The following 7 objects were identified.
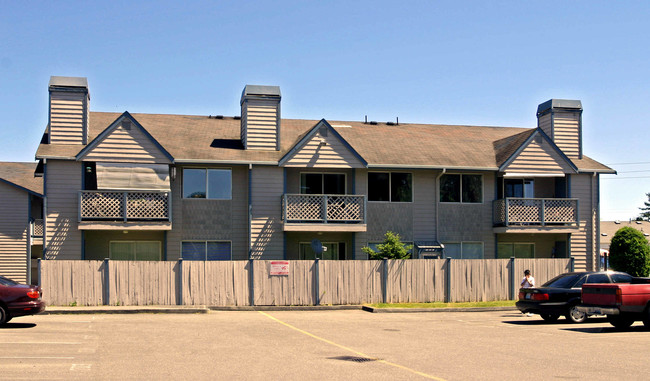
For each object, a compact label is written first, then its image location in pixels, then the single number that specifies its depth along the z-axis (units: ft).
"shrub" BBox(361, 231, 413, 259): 88.69
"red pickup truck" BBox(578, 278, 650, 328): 58.95
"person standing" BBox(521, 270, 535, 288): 77.15
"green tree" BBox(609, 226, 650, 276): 106.42
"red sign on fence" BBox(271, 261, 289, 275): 83.87
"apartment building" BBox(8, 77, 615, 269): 90.63
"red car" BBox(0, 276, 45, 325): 59.36
